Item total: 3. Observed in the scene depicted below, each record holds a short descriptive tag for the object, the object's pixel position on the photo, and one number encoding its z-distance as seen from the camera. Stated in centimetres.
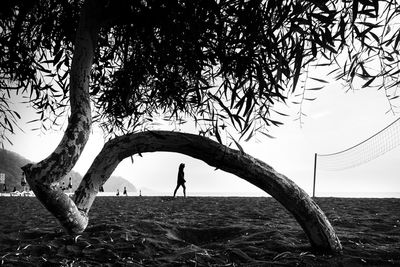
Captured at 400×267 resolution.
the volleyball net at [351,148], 1986
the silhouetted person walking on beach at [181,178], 1656
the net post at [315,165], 2422
